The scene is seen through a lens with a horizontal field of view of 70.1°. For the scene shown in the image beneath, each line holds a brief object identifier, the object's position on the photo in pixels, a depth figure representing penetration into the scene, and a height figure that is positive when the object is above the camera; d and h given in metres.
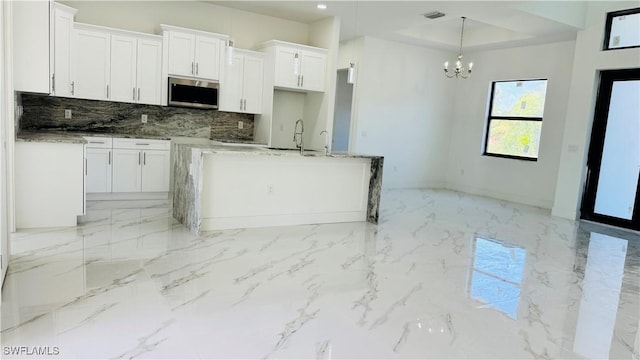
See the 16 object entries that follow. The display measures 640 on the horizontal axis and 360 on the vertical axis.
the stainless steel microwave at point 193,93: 6.47 +0.40
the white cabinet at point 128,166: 6.02 -0.66
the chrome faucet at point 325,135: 6.78 -0.06
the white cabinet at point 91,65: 5.88 +0.64
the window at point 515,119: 8.55 +0.51
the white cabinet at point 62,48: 5.61 +0.78
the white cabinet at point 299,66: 6.84 +0.96
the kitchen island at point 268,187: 4.91 -0.70
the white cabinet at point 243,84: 6.88 +0.62
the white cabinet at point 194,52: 6.36 +0.98
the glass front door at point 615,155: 6.65 -0.03
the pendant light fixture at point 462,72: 8.87 +1.48
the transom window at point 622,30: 6.49 +1.78
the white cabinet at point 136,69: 6.13 +0.65
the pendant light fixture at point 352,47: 5.60 +1.63
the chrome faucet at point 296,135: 7.45 -0.10
